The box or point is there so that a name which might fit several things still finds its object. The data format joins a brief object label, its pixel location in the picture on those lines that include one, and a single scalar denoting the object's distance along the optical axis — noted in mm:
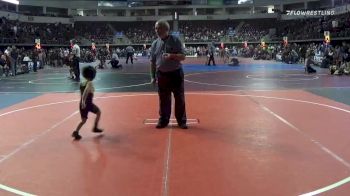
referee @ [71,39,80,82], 19906
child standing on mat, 7285
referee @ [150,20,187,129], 7980
